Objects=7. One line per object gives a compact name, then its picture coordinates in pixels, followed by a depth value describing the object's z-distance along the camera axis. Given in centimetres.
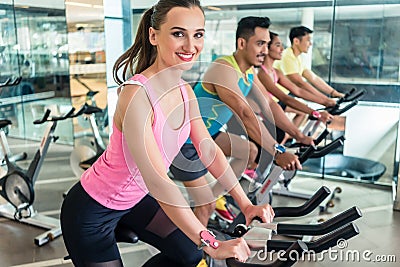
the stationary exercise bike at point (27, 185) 333
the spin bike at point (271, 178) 243
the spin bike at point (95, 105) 443
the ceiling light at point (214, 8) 515
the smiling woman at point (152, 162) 139
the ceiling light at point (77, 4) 409
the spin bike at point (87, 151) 371
